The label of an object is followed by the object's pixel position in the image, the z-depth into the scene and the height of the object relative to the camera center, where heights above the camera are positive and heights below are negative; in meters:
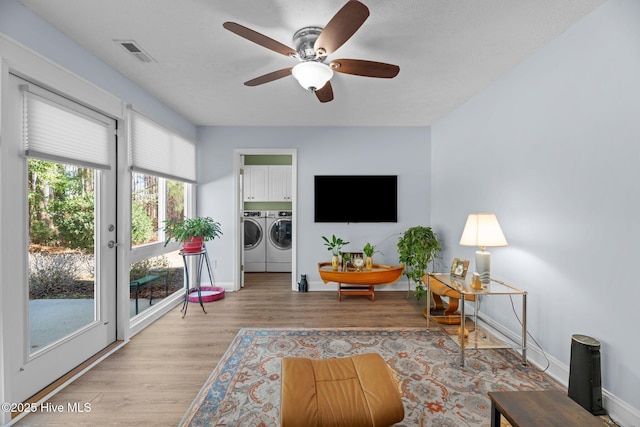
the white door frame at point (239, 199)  4.16 +0.19
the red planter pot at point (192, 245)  3.27 -0.41
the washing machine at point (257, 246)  5.31 -0.69
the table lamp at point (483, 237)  2.30 -0.21
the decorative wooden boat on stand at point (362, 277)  3.62 -0.87
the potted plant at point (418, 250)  3.52 -0.49
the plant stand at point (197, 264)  3.25 -0.78
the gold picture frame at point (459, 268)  2.59 -0.55
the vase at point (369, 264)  3.75 -0.72
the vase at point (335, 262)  3.79 -0.70
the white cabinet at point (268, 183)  5.49 +0.57
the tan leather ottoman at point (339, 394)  1.26 -0.91
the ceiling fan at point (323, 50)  1.41 +1.00
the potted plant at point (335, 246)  3.81 -0.52
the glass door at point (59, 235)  1.74 -0.19
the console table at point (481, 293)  2.15 -0.64
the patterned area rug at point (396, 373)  1.68 -1.23
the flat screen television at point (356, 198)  4.21 +0.21
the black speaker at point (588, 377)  1.64 -0.99
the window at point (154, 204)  2.90 +0.09
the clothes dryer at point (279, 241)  5.29 -0.58
